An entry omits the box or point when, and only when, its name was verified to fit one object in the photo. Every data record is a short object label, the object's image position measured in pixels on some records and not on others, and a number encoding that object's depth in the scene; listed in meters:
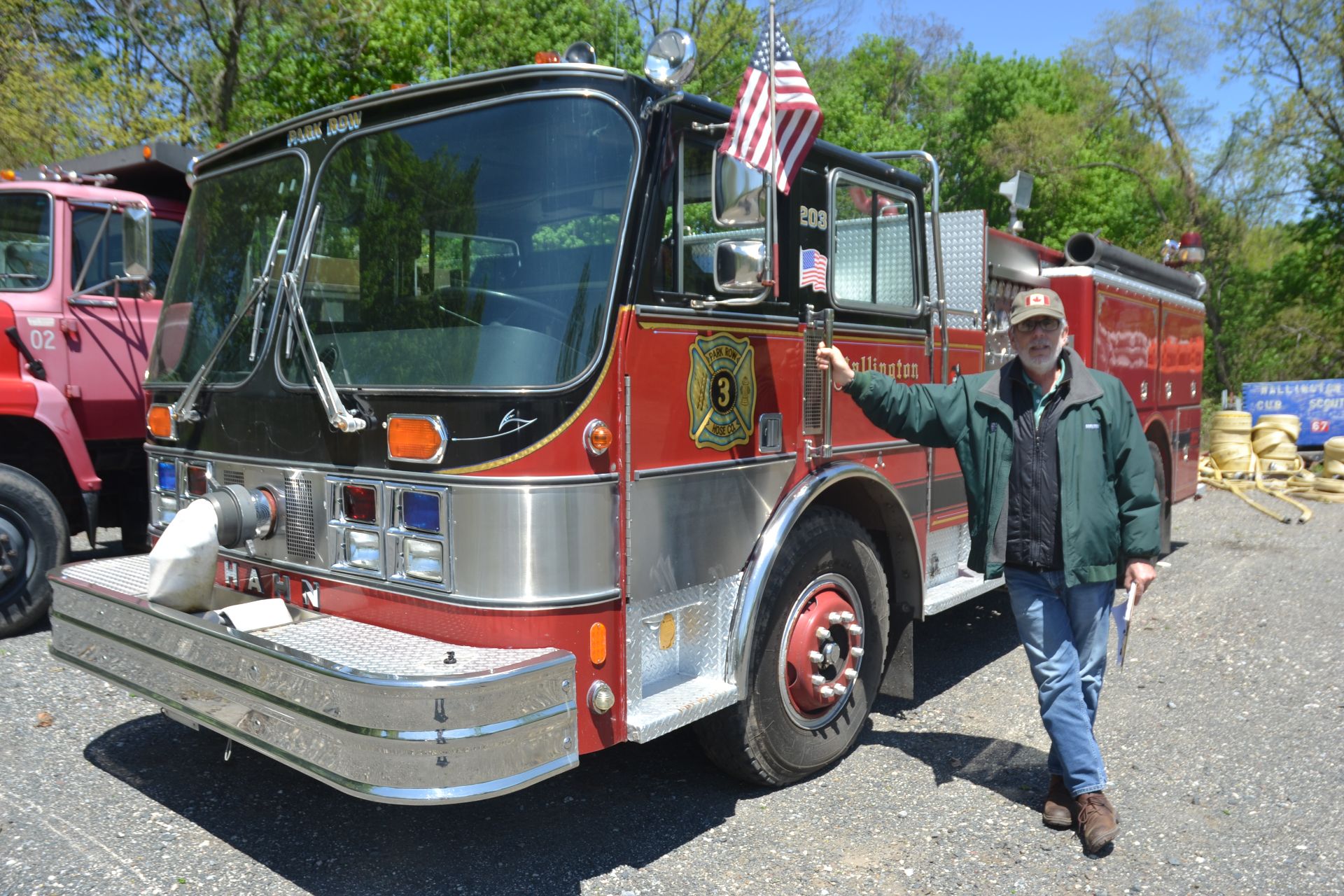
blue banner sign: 15.77
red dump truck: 5.65
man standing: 3.57
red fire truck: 2.84
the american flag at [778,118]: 3.16
